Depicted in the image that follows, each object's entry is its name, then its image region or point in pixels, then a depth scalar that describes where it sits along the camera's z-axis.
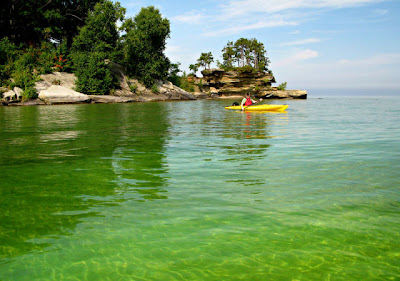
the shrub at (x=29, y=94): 36.19
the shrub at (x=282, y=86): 76.90
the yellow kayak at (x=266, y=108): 24.09
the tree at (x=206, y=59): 90.83
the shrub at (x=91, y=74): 43.69
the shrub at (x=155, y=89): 53.01
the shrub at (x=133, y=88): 51.28
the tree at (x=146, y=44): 51.31
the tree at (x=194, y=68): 90.21
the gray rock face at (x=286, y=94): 71.69
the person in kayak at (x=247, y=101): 24.58
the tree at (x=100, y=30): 46.06
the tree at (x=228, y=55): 89.59
